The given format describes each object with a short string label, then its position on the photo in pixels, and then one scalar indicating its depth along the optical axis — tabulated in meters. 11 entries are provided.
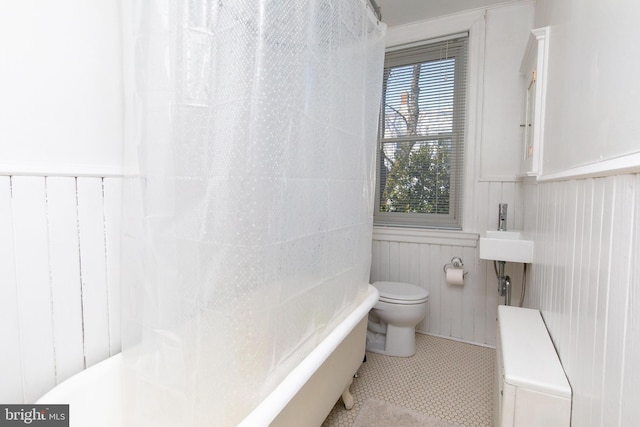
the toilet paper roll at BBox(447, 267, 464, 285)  2.36
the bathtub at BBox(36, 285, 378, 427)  0.88
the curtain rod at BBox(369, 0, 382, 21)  1.60
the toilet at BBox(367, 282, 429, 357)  2.18
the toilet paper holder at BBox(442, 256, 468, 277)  2.46
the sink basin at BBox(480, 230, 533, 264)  1.90
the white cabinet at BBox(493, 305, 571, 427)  0.96
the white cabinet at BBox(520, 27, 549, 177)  1.64
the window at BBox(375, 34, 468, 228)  2.53
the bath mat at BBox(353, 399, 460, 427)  1.60
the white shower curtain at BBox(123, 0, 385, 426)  0.82
